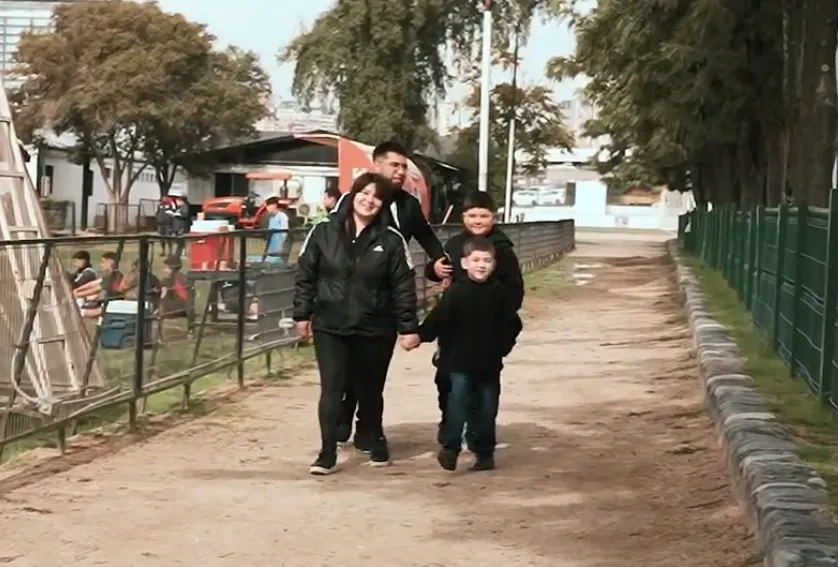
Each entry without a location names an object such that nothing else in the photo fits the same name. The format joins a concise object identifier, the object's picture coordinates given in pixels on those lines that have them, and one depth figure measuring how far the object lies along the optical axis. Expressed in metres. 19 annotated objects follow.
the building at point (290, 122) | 94.16
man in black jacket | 8.19
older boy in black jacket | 8.09
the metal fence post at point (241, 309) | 11.43
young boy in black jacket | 7.90
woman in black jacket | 7.76
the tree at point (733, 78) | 20.88
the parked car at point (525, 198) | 101.44
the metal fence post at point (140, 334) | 9.27
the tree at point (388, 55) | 54.34
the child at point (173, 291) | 9.86
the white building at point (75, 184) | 59.62
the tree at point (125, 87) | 54.34
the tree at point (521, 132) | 67.81
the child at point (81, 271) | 8.75
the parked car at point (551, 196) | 105.12
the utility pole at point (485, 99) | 26.06
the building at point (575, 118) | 85.53
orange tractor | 36.60
